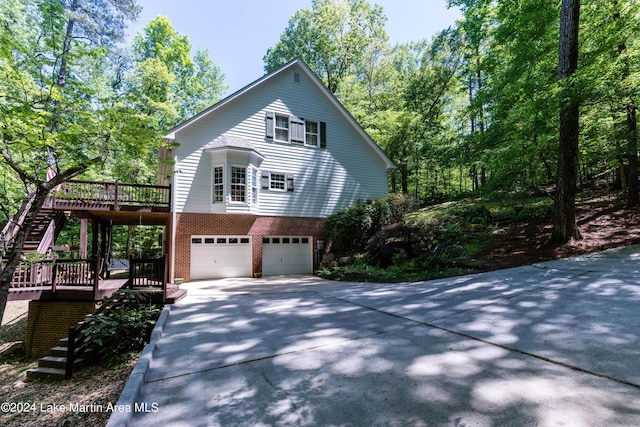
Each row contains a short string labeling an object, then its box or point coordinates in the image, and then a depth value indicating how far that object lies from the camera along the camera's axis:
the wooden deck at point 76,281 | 8.02
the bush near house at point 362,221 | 14.38
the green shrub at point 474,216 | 13.06
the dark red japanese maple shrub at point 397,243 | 11.44
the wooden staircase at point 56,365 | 5.81
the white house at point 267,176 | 12.89
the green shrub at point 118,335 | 5.36
